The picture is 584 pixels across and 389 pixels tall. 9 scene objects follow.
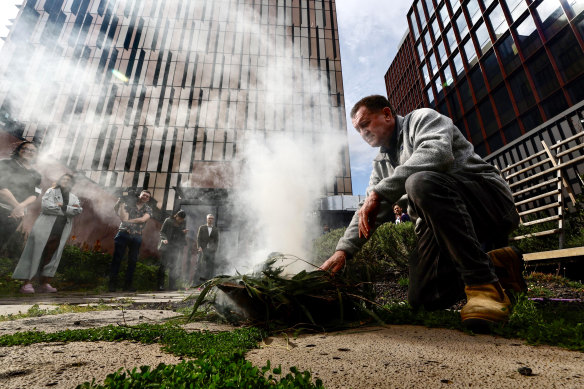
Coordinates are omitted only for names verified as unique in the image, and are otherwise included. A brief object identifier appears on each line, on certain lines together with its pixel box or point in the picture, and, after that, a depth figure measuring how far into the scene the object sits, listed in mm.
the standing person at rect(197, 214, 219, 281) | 6602
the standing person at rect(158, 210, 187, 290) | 6352
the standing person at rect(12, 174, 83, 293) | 4094
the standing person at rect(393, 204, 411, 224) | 6638
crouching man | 1352
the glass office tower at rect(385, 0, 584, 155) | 12125
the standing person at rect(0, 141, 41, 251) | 4027
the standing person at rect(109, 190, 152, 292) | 5141
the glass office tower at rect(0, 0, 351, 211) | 18109
